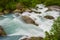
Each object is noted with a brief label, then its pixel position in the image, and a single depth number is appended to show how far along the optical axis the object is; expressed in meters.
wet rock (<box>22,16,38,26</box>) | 7.29
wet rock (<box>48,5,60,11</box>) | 9.73
